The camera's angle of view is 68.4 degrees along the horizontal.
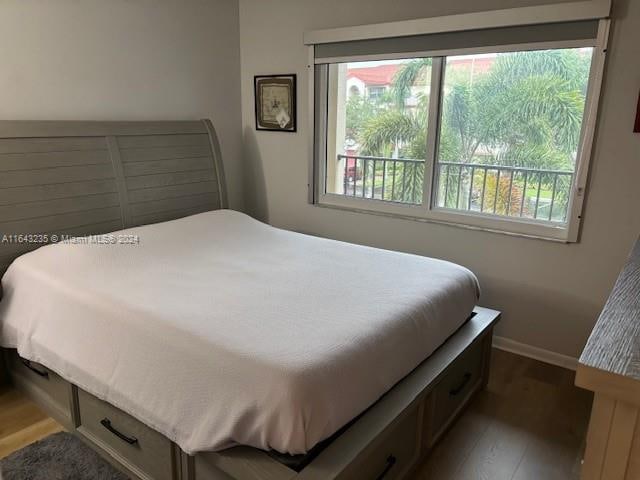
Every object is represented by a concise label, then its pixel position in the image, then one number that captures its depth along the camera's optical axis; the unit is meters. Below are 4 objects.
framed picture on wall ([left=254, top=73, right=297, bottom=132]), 3.56
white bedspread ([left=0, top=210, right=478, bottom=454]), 1.45
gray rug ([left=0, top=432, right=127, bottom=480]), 1.87
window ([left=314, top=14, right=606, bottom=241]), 2.60
